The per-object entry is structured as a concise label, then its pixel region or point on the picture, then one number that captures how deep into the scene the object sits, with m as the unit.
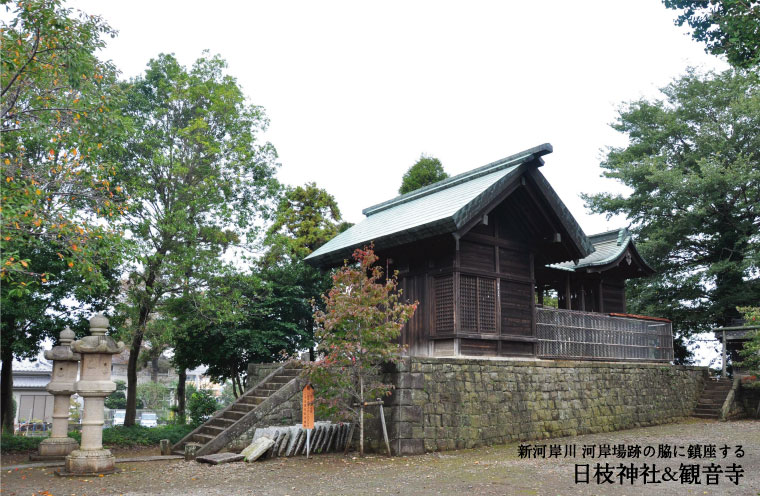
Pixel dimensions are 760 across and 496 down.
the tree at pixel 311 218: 30.12
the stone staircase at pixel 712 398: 20.62
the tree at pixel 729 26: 9.91
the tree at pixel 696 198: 25.48
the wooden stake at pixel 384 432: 12.51
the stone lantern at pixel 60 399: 13.48
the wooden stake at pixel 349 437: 13.41
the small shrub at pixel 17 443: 15.69
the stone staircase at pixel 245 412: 13.64
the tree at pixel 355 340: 12.43
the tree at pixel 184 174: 18.22
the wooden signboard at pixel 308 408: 12.98
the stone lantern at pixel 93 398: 11.25
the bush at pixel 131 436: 16.20
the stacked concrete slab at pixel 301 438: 12.95
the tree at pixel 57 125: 9.42
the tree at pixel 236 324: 18.66
